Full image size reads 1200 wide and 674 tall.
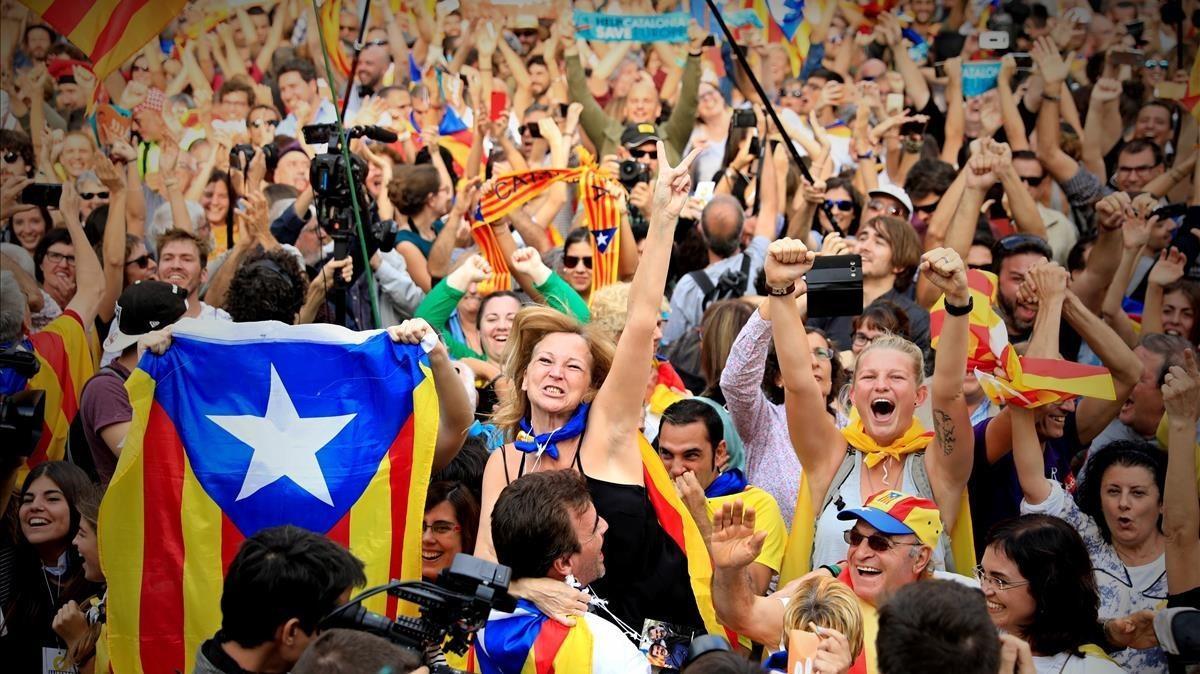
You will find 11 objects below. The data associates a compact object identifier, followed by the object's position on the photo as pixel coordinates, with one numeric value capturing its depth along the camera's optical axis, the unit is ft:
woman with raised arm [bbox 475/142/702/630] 28.66
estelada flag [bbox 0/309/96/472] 39.14
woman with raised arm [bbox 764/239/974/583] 30.66
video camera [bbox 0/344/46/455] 29.17
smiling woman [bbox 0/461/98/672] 32.78
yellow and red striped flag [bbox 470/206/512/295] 47.01
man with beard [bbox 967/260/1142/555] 33.68
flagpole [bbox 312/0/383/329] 33.88
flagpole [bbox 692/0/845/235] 39.40
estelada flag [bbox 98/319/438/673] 28.94
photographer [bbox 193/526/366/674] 21.79
